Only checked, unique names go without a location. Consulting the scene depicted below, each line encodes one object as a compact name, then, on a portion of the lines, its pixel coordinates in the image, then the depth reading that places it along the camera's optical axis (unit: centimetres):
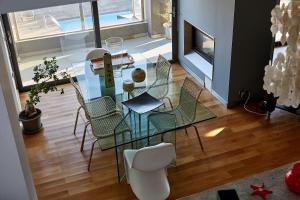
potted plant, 532
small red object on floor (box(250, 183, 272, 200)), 350
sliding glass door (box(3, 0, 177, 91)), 655
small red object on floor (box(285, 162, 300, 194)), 346
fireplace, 664
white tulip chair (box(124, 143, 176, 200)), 384
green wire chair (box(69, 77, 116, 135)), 502
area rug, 352
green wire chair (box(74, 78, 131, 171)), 472
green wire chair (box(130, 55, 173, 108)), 504
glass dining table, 446
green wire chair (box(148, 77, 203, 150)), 450
